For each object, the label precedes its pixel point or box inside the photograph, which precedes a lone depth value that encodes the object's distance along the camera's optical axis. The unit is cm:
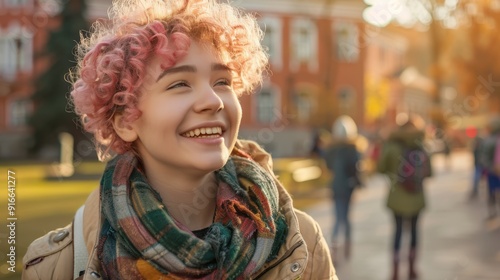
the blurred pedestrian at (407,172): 741
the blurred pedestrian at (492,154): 1028
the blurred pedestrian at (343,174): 866
